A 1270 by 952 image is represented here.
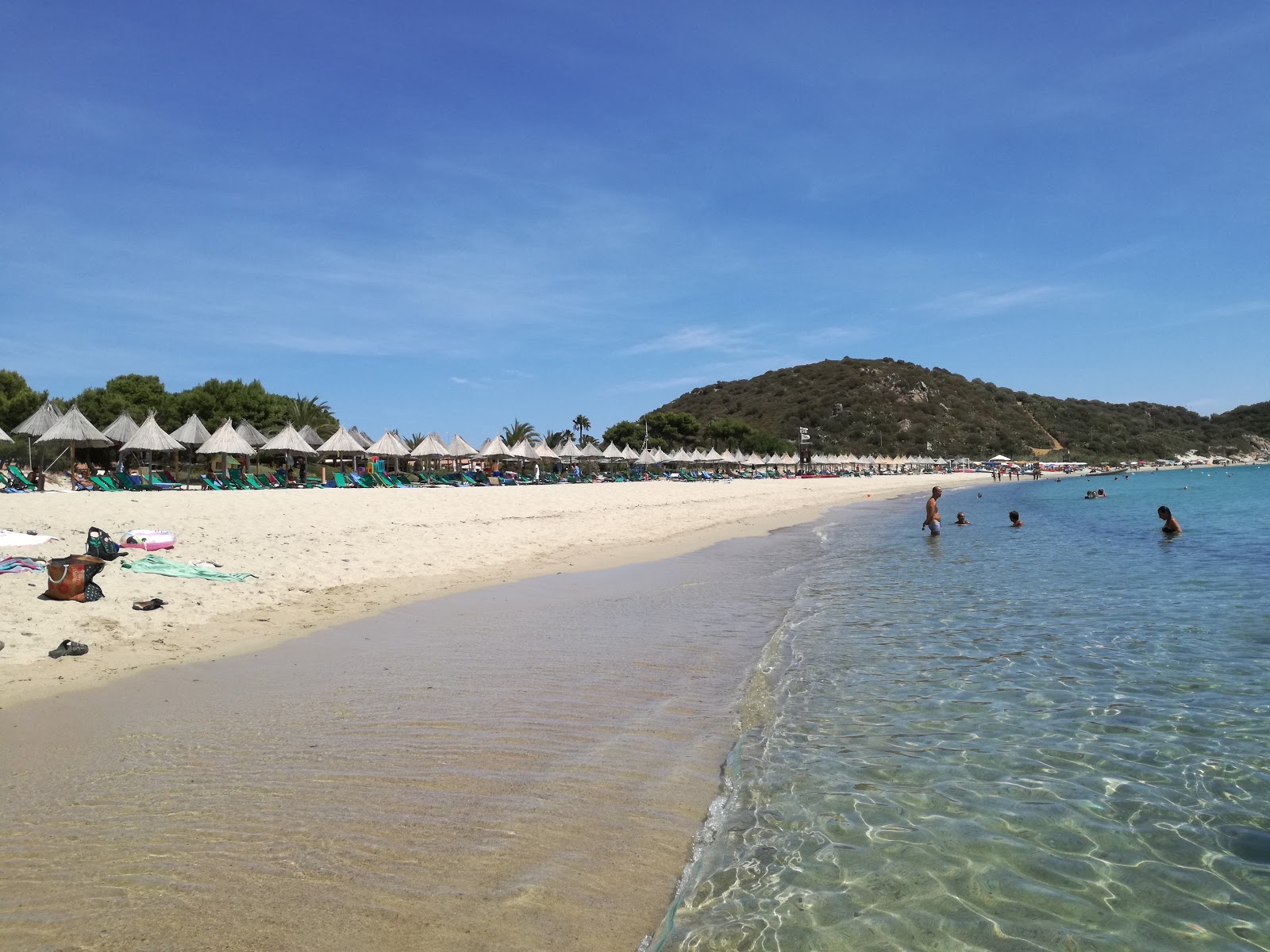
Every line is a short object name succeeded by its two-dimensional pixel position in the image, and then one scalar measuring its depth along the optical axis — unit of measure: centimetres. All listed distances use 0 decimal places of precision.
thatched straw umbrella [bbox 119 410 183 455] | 2645
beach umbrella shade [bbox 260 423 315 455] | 3066
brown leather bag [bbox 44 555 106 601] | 667
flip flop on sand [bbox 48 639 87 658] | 557
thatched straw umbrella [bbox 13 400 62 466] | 2589
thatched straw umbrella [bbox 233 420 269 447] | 3465
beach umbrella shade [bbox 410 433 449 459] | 3728
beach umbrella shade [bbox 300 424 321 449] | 3934
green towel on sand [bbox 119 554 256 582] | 816
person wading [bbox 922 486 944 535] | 1784
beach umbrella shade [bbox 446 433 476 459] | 3819
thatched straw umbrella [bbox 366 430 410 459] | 3391
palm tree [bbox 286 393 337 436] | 4728
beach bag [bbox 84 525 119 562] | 830
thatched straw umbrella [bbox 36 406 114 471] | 2531
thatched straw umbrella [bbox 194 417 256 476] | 2802
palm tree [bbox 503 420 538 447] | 6206
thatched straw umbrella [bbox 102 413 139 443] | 2854
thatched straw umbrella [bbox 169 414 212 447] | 2946
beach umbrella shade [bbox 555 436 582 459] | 4744
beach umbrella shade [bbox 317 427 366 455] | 3288
